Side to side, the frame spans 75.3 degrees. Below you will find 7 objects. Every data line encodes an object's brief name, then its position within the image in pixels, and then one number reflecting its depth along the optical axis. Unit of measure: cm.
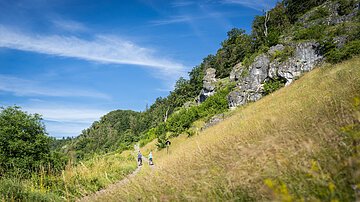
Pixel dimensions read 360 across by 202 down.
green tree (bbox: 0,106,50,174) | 1986
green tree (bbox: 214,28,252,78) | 6856
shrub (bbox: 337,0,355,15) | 3591
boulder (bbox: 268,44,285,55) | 3715
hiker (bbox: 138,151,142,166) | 2231
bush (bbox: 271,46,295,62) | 3412
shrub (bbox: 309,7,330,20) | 4027
